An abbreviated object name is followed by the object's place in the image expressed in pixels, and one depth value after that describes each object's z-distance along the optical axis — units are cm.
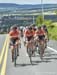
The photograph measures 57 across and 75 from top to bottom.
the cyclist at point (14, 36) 1861
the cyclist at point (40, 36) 2053
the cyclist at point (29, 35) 1983
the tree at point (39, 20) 7717
